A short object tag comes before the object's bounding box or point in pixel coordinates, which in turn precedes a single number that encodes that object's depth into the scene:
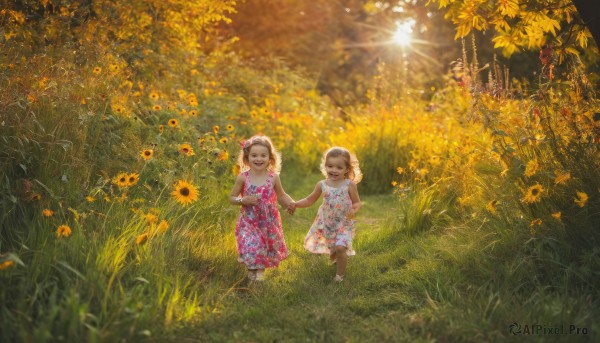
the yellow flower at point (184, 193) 4.09
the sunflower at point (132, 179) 3.98
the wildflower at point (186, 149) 4.88
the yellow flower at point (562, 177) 3.58
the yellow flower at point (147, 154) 4.44
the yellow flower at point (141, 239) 3.38
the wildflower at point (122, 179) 3.96
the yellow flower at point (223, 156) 5.36
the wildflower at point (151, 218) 3.63
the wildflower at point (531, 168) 3.73
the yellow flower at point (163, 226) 3.58
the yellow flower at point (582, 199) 3.44
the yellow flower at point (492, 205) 3.88
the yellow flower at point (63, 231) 3.22
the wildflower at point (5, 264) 2.77
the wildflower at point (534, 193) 3.62
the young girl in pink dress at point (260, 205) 4.26
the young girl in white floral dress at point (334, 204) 4.38
